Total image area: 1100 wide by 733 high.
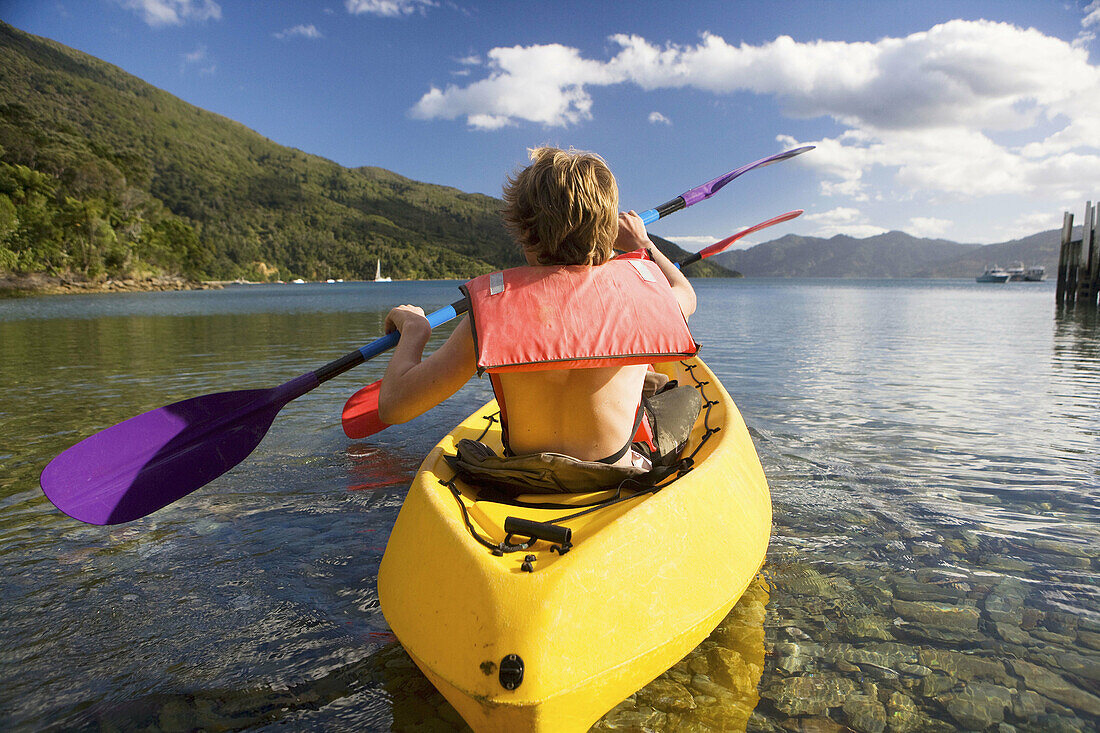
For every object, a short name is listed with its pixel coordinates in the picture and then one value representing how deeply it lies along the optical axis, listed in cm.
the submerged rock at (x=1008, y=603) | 288
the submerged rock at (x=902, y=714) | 219
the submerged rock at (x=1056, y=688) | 228
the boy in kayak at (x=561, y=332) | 207
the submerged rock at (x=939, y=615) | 284
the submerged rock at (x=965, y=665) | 247
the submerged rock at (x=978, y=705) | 222
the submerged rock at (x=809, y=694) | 229
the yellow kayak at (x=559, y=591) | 177
